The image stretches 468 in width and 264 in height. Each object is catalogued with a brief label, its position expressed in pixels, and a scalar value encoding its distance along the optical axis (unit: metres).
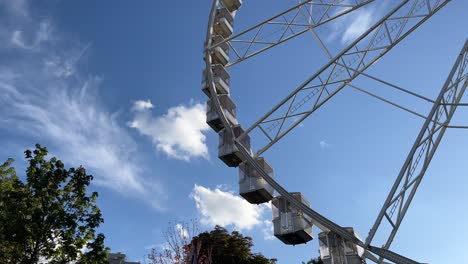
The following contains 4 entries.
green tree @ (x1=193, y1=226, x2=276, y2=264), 34.97
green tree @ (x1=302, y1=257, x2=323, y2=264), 37.54
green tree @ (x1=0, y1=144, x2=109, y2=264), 14.38
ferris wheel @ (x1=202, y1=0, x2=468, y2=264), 12.22
